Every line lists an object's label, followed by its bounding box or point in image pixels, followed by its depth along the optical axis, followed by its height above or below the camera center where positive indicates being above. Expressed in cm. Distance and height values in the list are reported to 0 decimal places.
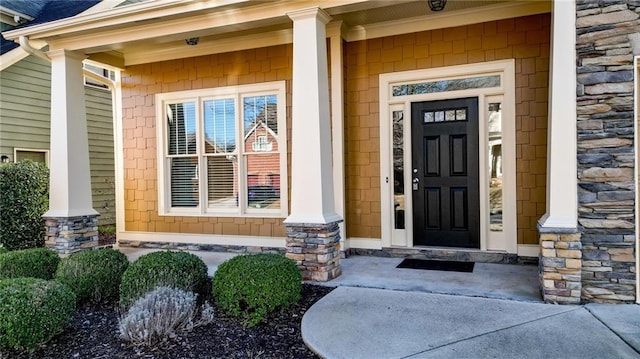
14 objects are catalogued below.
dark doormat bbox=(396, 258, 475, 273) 458 -104
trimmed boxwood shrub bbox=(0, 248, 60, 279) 405 -83
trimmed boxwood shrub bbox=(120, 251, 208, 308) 339 -83
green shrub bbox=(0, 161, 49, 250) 609 -33
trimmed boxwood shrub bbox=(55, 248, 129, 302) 374 -87
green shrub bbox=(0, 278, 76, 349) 275 -91
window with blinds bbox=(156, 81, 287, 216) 583 +40
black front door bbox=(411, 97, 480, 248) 498 +3
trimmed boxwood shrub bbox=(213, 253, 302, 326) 320 -88
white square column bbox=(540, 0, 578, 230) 330 +42
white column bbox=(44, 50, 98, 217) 542 +54
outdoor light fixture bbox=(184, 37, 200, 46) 581 +198
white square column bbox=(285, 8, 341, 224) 420 +57
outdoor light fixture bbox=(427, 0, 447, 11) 456 +194
